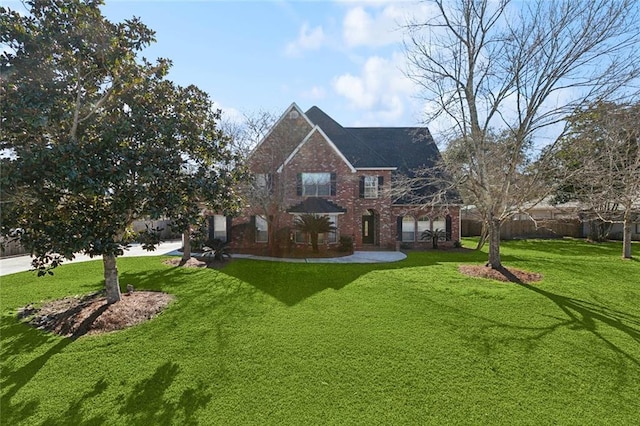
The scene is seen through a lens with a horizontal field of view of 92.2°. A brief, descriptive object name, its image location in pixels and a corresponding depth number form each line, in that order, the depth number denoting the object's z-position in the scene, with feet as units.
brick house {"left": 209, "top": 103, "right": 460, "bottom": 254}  62.59
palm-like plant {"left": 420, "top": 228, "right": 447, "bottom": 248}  73.30
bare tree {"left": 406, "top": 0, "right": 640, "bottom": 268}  36.14
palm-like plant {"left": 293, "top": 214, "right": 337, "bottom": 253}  60.03
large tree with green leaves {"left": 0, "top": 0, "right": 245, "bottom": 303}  19.43
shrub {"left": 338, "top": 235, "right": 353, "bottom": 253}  61.93
